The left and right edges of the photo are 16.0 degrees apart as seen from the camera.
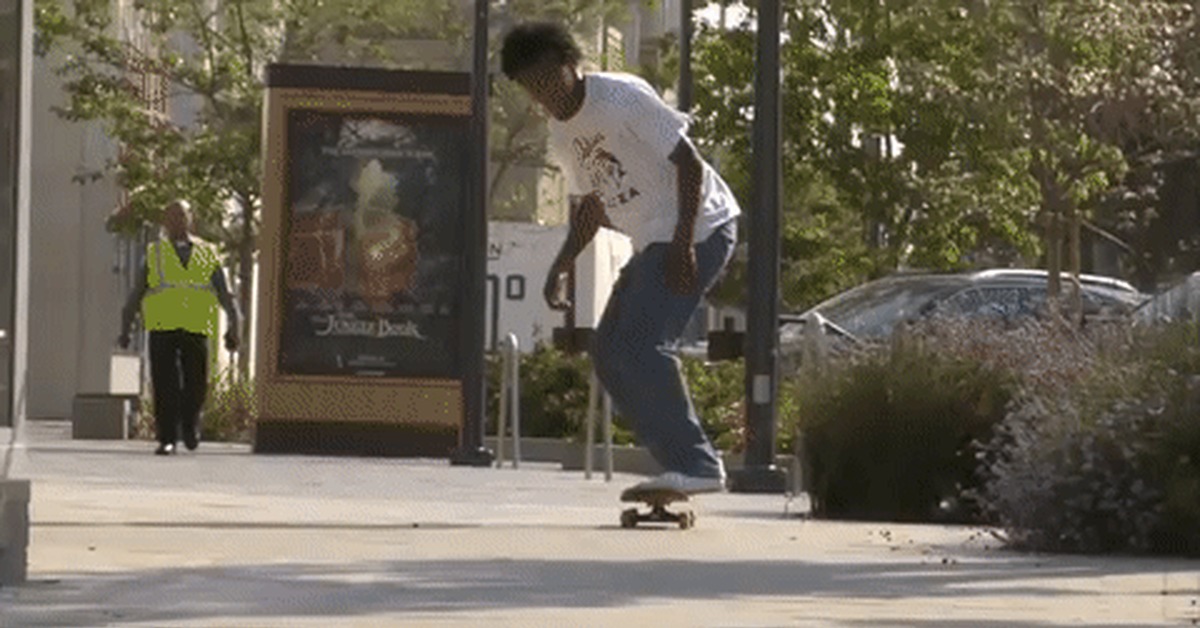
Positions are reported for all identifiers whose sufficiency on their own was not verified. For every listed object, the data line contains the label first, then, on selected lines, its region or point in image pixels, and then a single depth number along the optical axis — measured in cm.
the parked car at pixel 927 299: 3509
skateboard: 1429
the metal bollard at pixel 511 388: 2623
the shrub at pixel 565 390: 2998
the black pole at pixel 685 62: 3753
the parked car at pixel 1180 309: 1479
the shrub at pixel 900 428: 1634
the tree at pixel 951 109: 4272
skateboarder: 1431
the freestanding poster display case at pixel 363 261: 2816
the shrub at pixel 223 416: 3291
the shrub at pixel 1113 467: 1361
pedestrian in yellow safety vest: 2658
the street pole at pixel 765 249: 2208
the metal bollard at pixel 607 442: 2280
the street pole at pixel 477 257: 2698
